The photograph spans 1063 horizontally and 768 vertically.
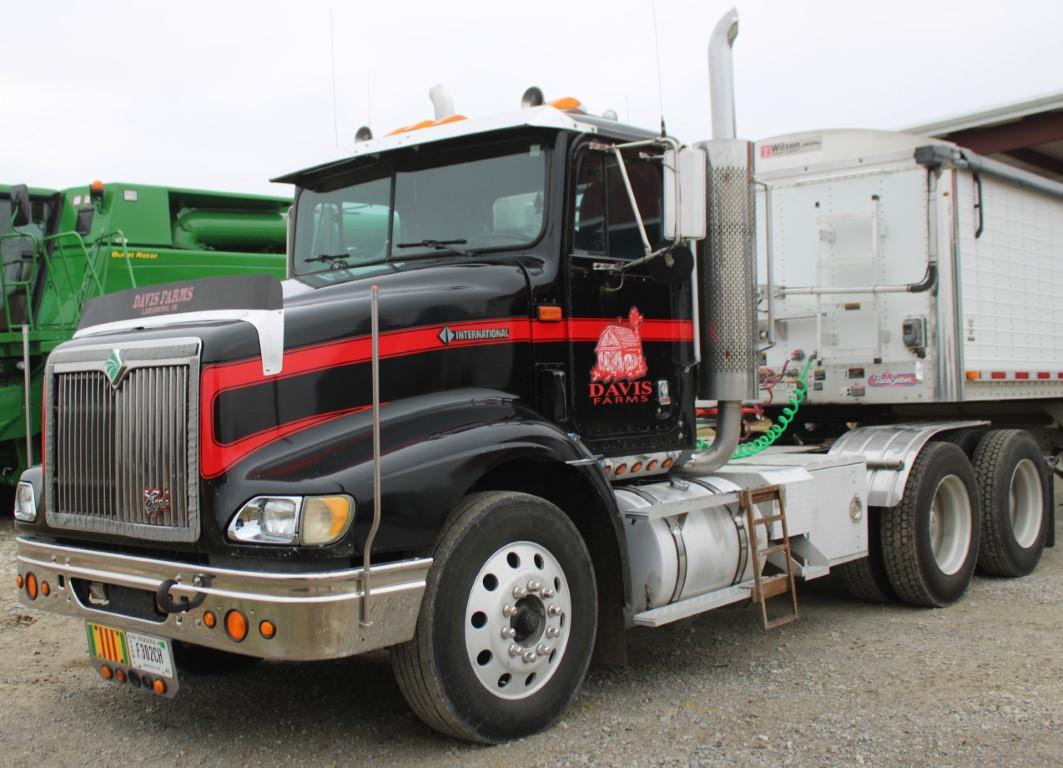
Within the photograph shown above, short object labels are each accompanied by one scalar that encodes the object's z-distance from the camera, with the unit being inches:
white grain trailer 279.4
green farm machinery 422.0
